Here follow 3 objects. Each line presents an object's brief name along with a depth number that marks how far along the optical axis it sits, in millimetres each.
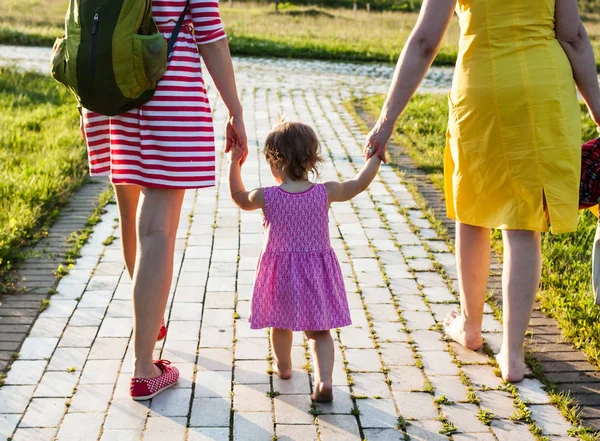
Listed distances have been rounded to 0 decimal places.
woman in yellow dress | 3408
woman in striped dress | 3170
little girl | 3336
